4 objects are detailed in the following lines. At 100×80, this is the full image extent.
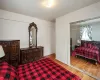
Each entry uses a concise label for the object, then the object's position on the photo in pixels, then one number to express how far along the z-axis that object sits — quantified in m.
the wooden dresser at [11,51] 2.49
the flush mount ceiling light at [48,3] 2.11
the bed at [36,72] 1.21
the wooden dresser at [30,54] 3.10
